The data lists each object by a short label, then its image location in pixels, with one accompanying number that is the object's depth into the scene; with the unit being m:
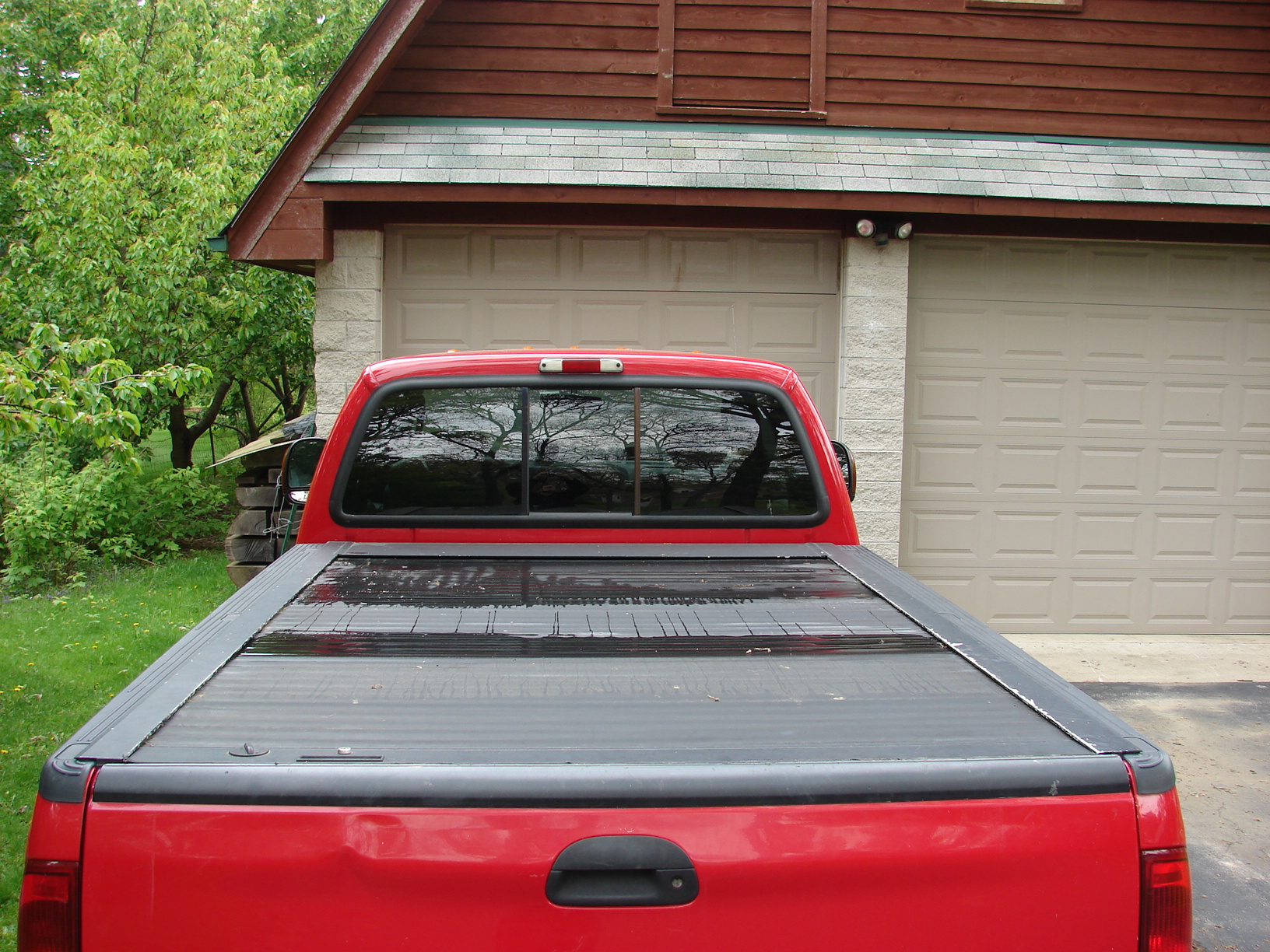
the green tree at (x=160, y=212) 10.14
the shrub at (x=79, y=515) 8.96
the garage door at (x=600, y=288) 7.09
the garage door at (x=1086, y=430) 7.33
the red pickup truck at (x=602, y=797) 1.42
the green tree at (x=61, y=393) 4.15
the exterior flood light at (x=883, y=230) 6.84
